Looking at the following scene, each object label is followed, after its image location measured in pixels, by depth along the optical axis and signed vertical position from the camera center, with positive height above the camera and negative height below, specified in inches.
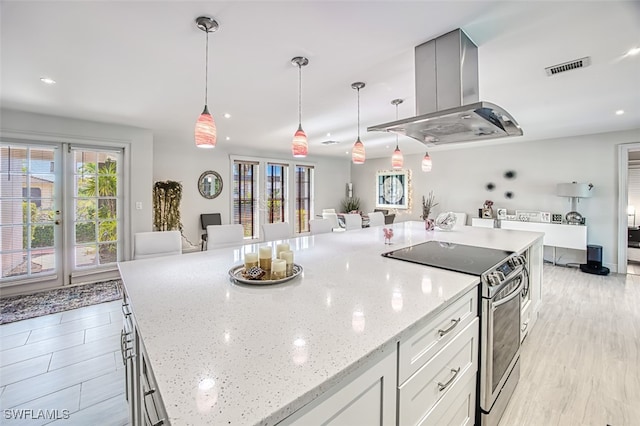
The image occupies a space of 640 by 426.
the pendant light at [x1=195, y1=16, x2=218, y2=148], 72.9 +22.9
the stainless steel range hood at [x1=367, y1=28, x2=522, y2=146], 76.7 +35.4
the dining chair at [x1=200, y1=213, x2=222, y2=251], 241.0 -8.4
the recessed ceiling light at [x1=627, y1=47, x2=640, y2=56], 84.9 +49.2
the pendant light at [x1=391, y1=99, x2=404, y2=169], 144.1 +26.8
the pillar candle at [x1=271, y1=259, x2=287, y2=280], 56.5 -12.1
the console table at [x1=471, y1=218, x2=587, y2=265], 195.0 -16.1
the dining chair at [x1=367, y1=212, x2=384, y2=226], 176.2 -5.6
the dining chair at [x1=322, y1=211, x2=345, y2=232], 159.4 -8.2
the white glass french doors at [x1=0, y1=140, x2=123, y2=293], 148.0 -1.5
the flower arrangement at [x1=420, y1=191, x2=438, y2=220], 285.0 +6.4
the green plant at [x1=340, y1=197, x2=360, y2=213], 348.2 +8.0
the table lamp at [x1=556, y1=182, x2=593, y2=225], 191.0 +11.9
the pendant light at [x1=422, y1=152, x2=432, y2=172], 172.2 +29.4
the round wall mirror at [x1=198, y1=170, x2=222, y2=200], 243.8 +23.5
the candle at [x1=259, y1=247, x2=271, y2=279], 58.3 -10.3
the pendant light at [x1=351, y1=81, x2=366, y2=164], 111.6 +26.3
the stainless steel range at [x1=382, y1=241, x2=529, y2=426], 60.4 -23.3
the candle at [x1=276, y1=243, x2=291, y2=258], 63.7 -8.9
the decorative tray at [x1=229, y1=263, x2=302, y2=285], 54.5 -13.7
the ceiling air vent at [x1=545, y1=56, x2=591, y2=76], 91.4 +49.4
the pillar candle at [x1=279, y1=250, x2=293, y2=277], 60.2 -10.4
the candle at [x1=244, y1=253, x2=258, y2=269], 60.4 -10.8
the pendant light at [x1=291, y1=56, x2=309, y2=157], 91.8 +25.4
